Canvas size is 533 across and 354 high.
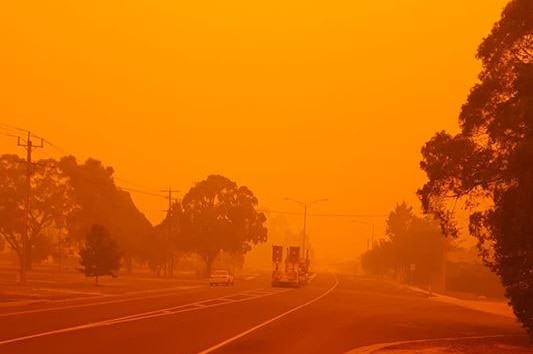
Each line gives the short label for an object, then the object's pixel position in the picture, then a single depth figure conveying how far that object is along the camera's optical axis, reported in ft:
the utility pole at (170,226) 274.98
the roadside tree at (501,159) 71.67
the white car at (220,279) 217.77
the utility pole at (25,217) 161.99
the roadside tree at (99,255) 186.91
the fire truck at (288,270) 224.33
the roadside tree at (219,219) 281.54
